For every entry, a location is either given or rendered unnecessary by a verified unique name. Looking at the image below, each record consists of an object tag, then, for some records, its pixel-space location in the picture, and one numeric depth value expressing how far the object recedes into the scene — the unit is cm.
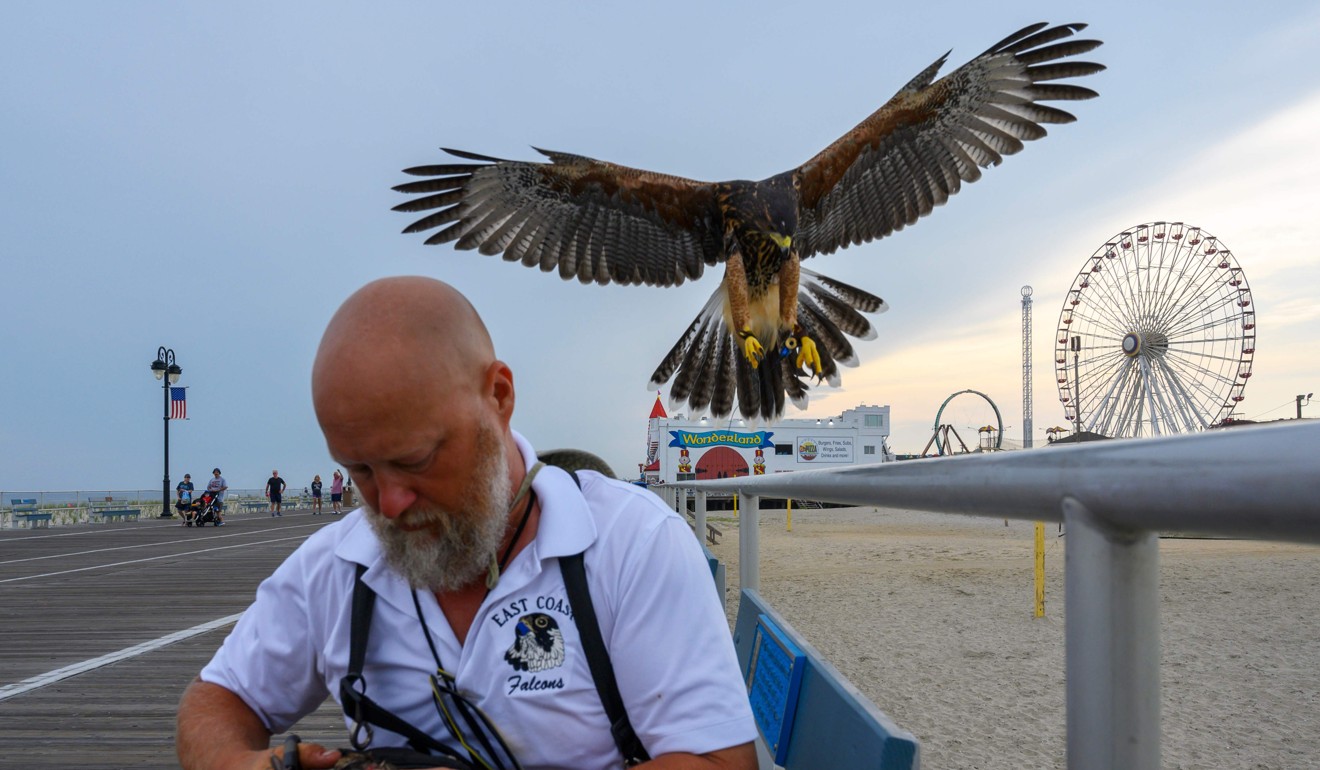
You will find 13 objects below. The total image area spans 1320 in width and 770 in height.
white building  4228
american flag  2581
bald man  149
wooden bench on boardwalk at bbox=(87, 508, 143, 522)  2744
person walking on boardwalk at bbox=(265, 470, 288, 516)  2978
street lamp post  2556
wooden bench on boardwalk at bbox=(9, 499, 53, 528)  2495
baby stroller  2283
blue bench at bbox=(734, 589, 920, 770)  108
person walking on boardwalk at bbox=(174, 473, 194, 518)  2420
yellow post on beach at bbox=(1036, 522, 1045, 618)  799
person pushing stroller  2336
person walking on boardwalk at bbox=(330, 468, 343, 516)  3403
